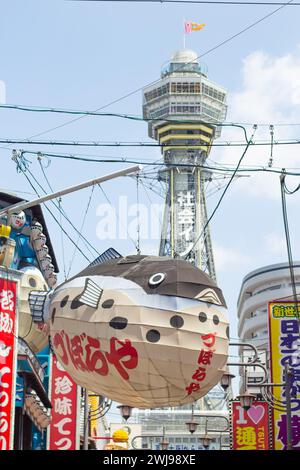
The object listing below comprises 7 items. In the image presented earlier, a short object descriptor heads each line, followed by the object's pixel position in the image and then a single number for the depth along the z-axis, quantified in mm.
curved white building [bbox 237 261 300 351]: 107875
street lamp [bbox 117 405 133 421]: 19650
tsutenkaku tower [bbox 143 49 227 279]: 154750
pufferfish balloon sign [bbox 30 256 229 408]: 14203
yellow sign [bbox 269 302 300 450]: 30047
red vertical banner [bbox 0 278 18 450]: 23234
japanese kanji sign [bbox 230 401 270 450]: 31484
